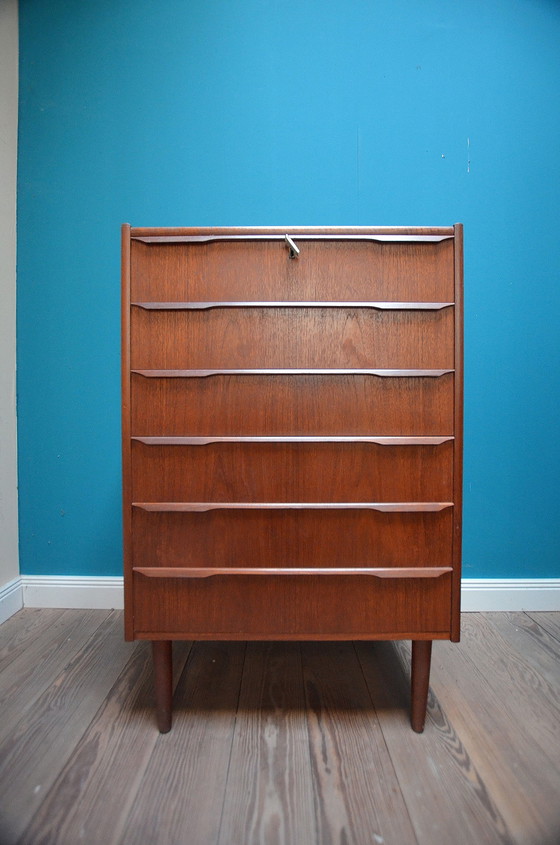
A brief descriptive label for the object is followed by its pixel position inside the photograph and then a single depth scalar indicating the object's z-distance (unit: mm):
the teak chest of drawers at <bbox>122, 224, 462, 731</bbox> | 851
